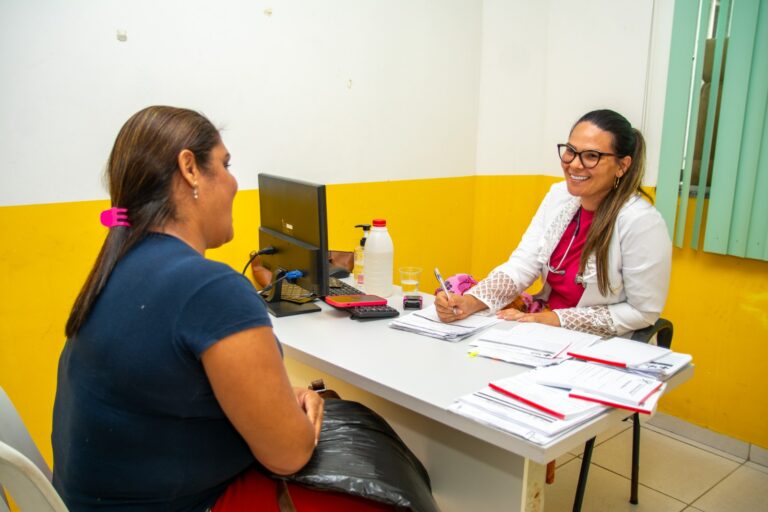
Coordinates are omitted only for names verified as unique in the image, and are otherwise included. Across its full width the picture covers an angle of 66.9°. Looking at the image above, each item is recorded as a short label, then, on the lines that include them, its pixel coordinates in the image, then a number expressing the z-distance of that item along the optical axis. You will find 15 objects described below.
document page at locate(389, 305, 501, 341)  1.66
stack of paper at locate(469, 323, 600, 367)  1.46
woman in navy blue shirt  0.92
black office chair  1.72
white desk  1.20
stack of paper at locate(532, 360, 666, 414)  1.17
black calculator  1.80
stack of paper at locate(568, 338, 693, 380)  1.36
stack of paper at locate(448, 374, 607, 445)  1.10
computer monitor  1.75
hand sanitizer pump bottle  2.18
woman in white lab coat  1.85
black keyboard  2.01
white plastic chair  0.80
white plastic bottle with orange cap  2.08
